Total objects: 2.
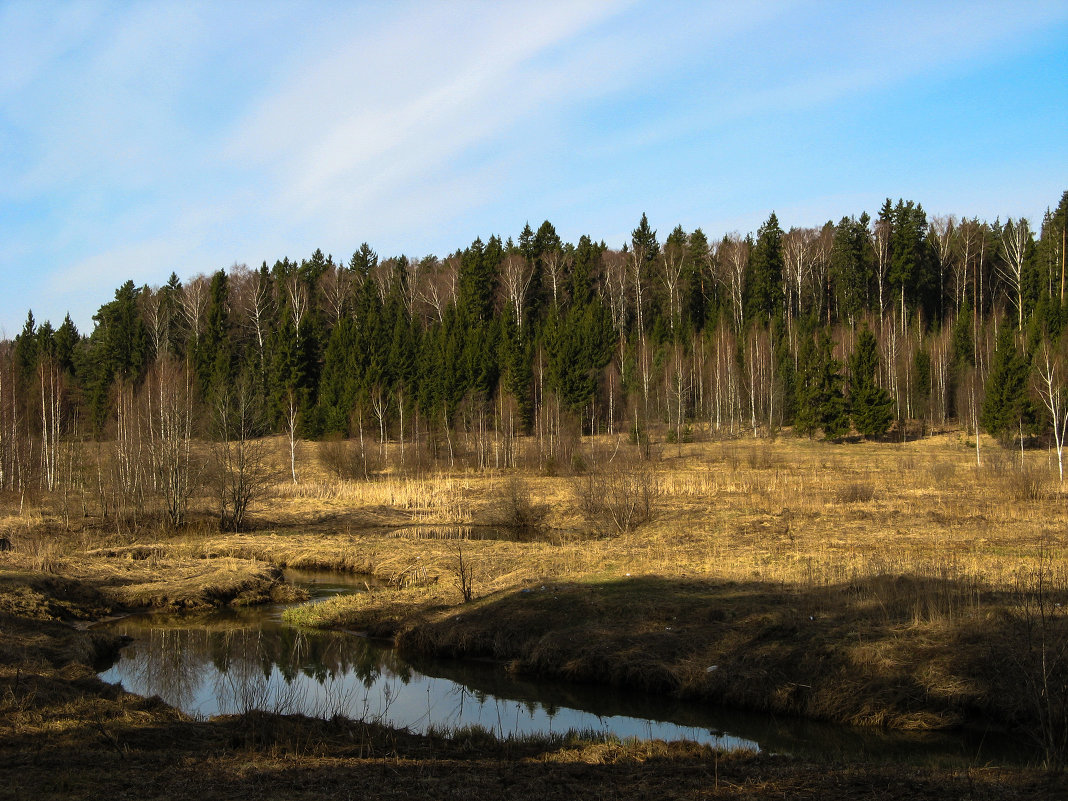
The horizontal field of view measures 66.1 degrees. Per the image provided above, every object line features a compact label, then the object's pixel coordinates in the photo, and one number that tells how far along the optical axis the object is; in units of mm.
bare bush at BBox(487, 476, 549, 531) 31953
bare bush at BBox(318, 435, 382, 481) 47438
